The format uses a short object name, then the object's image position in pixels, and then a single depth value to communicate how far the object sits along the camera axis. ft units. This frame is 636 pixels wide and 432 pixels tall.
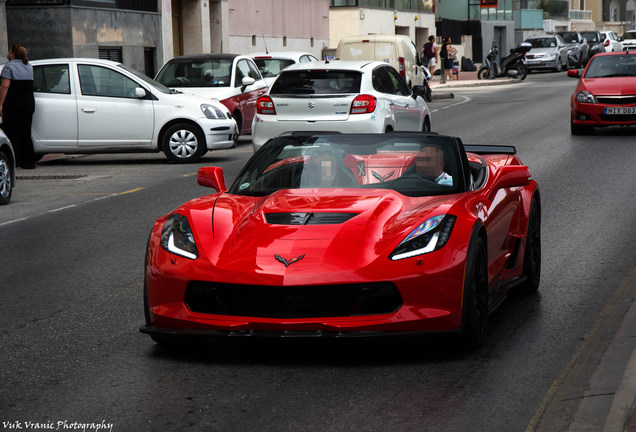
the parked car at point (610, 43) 196.44
